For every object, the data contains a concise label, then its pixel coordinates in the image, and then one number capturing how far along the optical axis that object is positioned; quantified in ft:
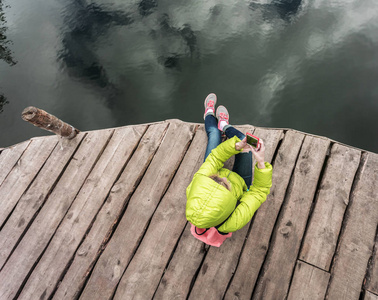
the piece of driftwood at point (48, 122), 9.47
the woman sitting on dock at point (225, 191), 6.17
